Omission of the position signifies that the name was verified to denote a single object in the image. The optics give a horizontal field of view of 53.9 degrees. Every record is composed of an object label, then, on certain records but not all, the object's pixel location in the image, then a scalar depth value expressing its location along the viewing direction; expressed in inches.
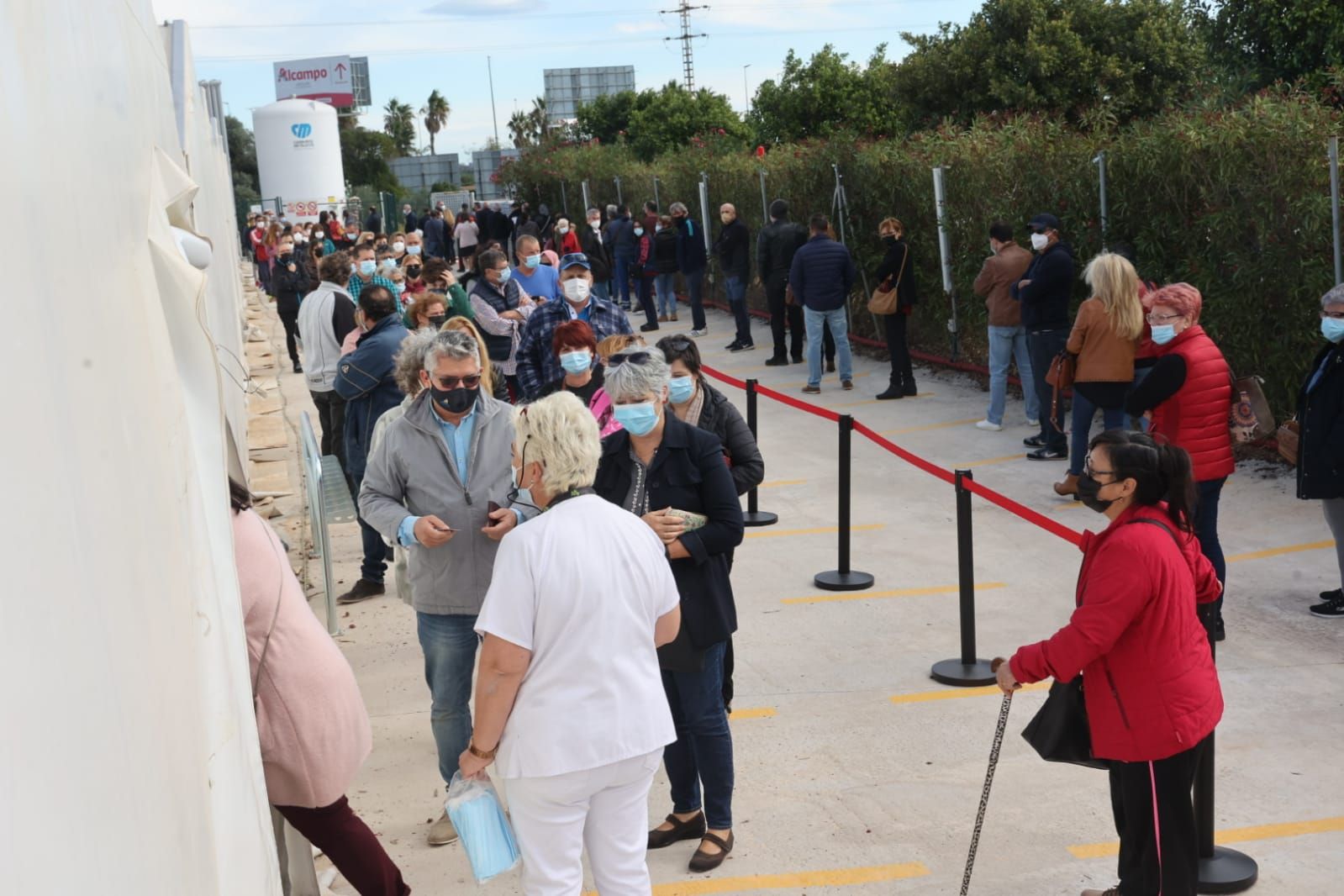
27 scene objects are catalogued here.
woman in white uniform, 139.3
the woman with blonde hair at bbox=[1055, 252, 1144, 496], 349.7
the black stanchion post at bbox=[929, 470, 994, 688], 253.4
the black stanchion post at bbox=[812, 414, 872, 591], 318.7
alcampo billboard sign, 3870.6
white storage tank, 2122.3
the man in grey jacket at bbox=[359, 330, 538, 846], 198.2
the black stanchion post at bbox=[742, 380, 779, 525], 386.9
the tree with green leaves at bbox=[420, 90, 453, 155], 5305.1
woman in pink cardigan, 146.2
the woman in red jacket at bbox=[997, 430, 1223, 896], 161.3
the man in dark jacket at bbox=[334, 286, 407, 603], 302.8
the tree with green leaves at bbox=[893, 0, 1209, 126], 1159.6
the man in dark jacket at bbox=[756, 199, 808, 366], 619.2
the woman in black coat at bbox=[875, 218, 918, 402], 530.3
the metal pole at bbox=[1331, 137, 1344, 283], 346.9
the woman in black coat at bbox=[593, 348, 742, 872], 183.8
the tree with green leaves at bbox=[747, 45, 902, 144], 1825.8
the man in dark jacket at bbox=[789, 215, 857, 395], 546.3
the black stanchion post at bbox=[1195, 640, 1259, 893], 181.6
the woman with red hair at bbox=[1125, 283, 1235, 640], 270.2
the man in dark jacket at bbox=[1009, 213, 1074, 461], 422.0
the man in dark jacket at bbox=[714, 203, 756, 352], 700.0
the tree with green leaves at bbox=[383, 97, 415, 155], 4926.2
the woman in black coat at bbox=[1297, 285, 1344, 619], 262.2
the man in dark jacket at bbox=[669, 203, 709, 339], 768.3
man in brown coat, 448.8
